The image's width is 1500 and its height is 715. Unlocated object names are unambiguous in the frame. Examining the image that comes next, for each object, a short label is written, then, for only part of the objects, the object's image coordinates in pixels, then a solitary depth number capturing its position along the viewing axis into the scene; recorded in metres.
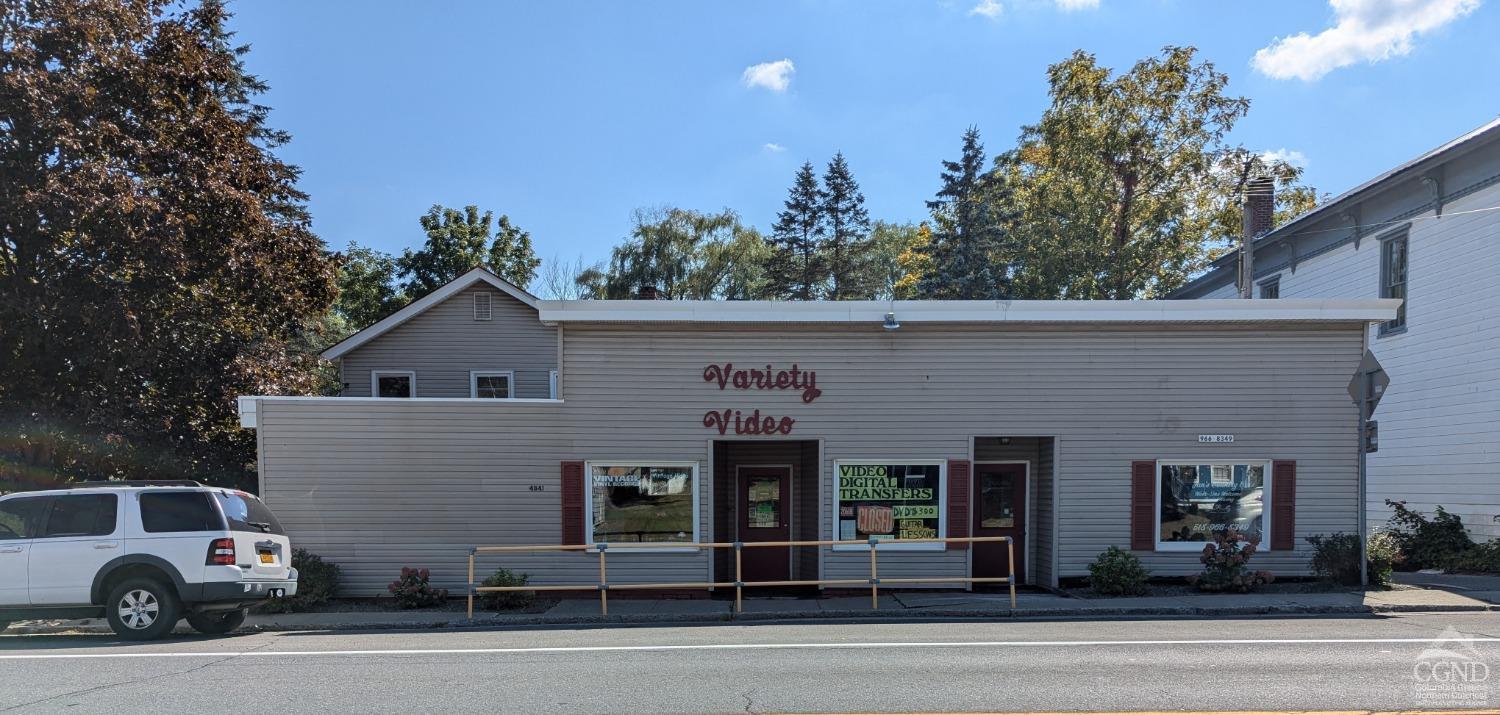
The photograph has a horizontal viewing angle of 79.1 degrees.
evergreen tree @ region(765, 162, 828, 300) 46.44
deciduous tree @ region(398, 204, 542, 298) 41.53
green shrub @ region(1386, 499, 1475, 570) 15.67
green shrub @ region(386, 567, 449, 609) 12.71
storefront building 13.62
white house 15.93
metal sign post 12.70
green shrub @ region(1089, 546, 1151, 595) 12.68
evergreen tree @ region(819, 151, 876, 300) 47.03
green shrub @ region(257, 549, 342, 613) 12.54
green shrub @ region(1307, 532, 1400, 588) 13.01
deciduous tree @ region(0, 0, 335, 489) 15.12
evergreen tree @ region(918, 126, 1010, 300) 35.56
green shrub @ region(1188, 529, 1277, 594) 12.72
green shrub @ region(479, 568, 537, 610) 12.45
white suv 10.24
